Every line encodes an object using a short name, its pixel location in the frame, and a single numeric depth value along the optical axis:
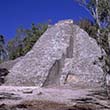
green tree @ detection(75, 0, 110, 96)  15.92
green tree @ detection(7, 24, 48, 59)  45.91
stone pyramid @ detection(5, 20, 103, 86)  27.22
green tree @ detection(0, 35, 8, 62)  57.53
